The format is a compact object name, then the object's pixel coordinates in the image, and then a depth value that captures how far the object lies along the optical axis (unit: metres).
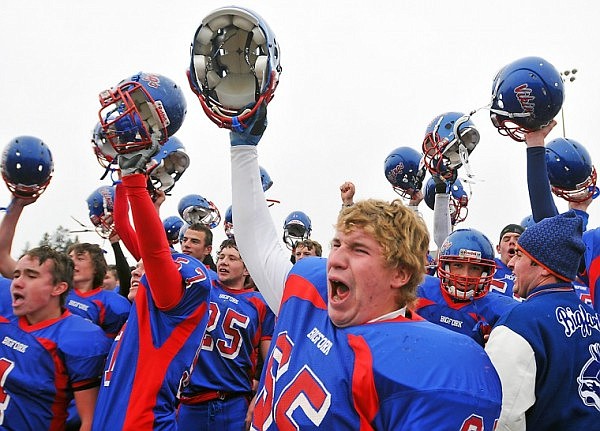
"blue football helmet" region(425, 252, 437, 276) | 6.69
